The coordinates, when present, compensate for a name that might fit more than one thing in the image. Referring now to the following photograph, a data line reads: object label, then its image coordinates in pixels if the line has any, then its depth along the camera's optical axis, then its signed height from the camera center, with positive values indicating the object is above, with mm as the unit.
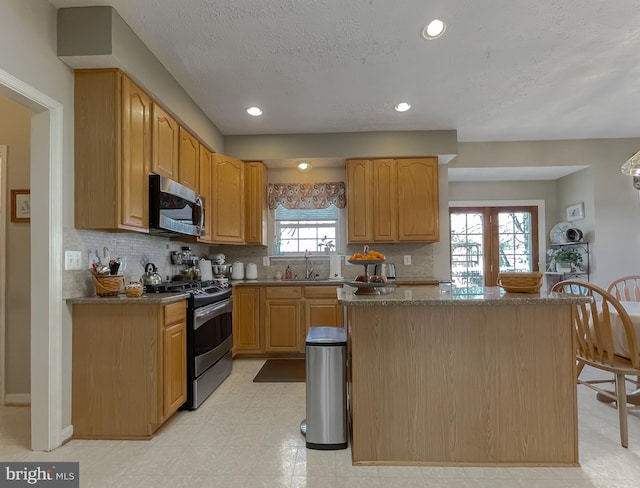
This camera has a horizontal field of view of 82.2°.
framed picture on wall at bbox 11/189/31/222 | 2750 +389
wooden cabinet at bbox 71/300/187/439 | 2268 -714
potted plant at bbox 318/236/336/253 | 4844 +105
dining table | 2242 -521
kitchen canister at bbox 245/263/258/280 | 4562 -235
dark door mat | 3426 -1187
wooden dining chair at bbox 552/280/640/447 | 2137 -626
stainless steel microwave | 2691 +365
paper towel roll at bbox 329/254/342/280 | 4545 -189
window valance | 4711 +740
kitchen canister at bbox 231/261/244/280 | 4531 -218
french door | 5594 +109
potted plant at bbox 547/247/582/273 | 4762 -156
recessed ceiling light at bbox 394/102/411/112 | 3529 +1410
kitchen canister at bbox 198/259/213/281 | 3928 -174
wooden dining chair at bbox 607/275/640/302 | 3340 -455
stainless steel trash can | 2088 -809
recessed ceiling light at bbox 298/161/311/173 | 4449 +1064
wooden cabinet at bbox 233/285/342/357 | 4105 -708
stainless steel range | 2703 -669
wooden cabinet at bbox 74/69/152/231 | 2326 +677
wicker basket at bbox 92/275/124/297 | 2350 -191
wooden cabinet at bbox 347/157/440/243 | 4266 +600
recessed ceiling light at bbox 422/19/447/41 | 2318 +1432
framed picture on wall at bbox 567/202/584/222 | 4816 +494
